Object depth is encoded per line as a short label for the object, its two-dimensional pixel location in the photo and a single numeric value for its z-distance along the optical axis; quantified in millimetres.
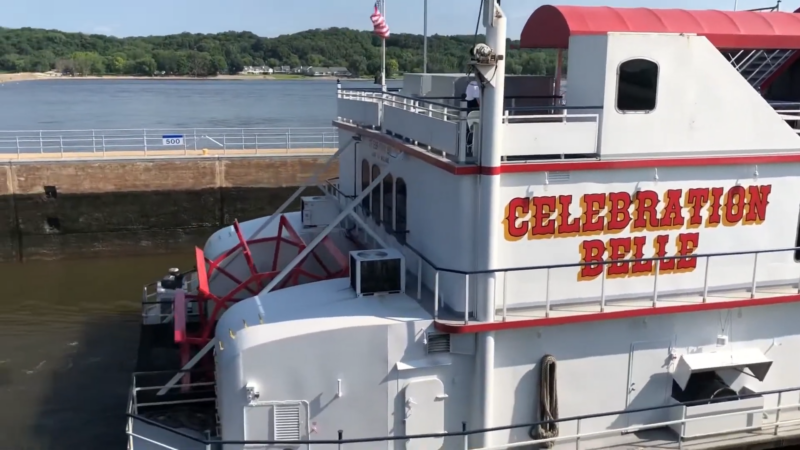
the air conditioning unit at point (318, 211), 12203
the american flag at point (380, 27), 12172
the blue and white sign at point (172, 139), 23797
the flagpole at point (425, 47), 13375
